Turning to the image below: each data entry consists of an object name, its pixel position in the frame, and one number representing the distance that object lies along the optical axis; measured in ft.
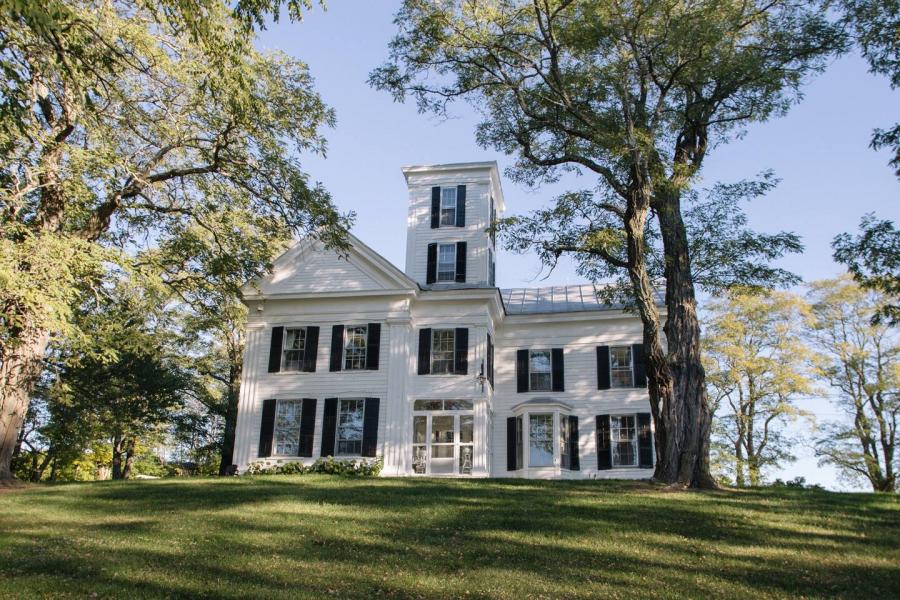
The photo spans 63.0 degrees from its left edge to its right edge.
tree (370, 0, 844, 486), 45.32
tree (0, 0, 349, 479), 35.19
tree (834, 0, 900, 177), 42.98
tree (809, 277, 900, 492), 88.94
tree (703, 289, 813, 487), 89.30
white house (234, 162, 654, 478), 69.82
